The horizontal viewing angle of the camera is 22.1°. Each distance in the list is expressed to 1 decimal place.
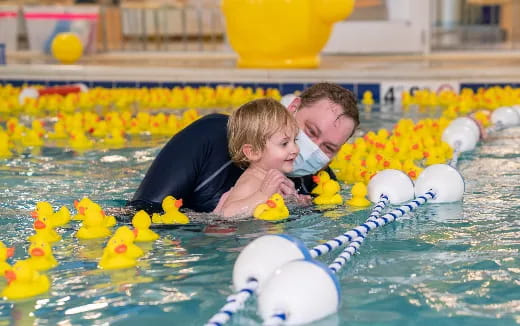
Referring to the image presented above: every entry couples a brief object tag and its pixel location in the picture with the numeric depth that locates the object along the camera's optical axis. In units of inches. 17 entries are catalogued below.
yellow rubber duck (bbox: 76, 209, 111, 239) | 229.4
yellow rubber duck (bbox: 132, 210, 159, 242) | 224.6
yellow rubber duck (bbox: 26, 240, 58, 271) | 197.7
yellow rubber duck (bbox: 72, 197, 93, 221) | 236.0
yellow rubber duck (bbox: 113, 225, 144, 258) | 201.1
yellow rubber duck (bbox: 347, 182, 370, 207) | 269.2
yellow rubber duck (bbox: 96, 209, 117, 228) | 235.1
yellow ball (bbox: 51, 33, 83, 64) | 740.8
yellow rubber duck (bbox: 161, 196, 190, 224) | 238.2
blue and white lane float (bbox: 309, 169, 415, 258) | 270.2
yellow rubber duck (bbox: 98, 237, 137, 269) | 199.3
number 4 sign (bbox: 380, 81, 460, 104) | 578.6
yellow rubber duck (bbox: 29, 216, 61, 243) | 223.0
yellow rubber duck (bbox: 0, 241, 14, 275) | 191.8
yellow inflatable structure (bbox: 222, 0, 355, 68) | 582.6
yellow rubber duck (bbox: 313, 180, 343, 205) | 268.7
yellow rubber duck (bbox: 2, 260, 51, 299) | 178.0
